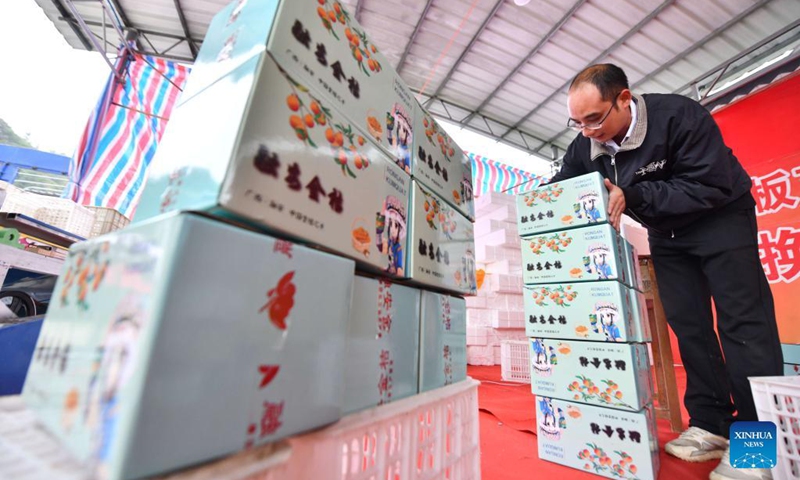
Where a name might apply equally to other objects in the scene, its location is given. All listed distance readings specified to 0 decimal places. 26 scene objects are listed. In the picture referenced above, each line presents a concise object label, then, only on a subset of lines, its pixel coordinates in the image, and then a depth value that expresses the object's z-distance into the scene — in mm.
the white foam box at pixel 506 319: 3426
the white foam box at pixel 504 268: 3521
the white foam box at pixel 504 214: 3709
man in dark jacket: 1007
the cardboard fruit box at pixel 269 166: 380
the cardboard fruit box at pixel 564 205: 1173
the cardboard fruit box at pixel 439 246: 729
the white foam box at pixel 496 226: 3693
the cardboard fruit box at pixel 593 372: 1055
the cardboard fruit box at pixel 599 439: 1007
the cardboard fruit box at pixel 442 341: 734
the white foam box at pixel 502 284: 3447
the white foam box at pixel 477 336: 3500
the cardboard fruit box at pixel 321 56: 466
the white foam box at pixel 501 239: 3549
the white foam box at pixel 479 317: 3523
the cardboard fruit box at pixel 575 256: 1139
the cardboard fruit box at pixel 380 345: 535
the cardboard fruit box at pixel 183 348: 281
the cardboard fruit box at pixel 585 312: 1100
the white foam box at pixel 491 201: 3762
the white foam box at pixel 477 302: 3521
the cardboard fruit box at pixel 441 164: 837
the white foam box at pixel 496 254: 3557
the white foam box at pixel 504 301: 3516
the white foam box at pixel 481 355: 3514
